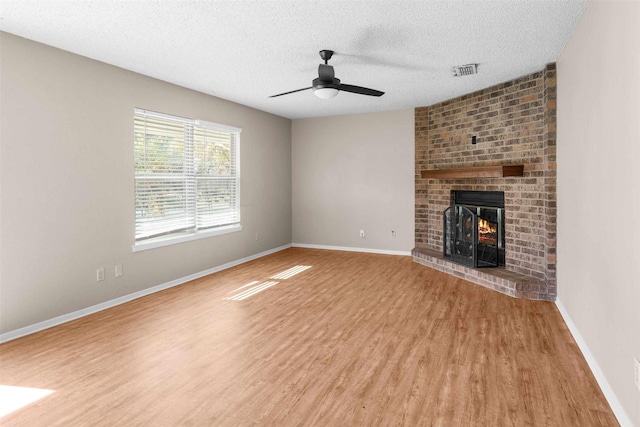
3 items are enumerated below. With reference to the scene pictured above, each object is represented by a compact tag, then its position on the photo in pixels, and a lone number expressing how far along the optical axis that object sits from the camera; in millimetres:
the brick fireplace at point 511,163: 4109
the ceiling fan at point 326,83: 3506
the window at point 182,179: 4473
